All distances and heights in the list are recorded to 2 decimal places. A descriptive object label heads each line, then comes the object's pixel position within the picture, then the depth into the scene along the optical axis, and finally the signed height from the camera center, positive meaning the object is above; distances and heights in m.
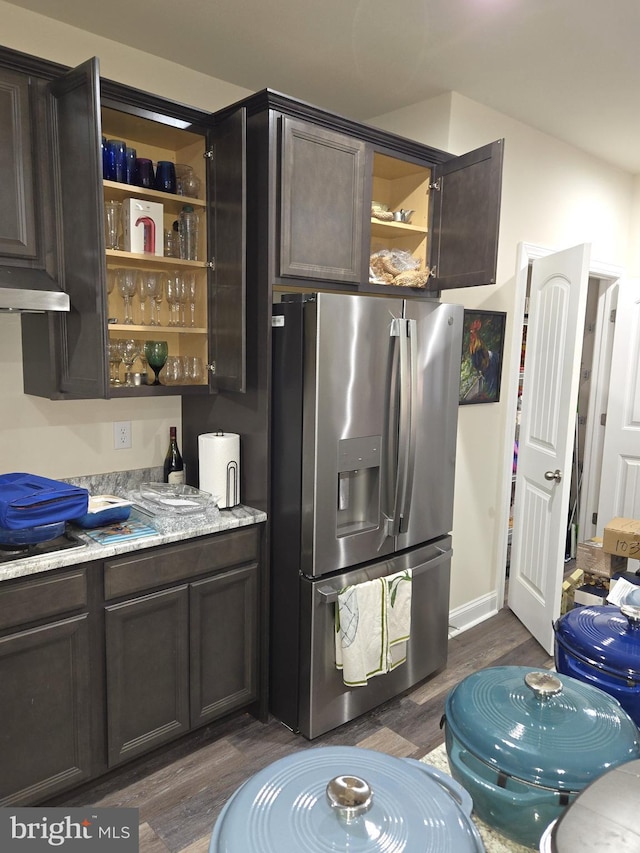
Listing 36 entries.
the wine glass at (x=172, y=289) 2.49 +0.19
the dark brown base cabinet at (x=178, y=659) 2.13 -1.20
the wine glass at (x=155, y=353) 2.41 -0.07
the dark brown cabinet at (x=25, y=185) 2.01 +0.49
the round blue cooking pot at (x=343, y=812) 0.63 -0.51
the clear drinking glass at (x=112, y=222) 2.32 +0.42
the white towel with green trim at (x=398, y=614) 2.57 -1.15
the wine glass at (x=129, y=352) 2.40 -0.07
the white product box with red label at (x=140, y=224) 2.32 +0.42
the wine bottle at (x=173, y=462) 2.77 -0.57
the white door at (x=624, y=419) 4.16 -0.50
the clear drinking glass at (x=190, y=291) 2.52 +0.19
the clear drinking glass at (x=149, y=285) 2.43 +0.20
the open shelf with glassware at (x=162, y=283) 2.37 +0.21
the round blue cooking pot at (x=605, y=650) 0.97 -0.50
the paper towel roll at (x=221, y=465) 2.51 -0.52
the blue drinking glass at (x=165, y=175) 2.42 +0.63
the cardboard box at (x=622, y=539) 2.49 -0.79
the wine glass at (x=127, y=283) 2.37 +0.20
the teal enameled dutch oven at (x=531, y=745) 0.75 -0.51
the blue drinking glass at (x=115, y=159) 2.28 +0.65
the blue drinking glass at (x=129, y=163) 2.32 +0.65
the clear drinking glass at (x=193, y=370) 2.55 -0.14
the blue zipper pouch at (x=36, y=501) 1.90 -0.54
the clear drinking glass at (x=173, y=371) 2.52 -0.14
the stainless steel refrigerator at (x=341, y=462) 2.31 -0.49
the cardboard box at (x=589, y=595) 2.52 -1.05
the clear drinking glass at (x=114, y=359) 2.38 -0.09
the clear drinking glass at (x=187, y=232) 2.48 +0.42
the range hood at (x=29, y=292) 1.85 +0.12
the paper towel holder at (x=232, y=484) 2.53 -0.60
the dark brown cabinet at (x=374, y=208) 2.34 +0.57
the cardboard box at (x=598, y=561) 2.63 -0.92
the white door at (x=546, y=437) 3.11 -0.50
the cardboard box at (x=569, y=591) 3.26 -1.29
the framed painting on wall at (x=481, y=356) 3.32 -0.07
